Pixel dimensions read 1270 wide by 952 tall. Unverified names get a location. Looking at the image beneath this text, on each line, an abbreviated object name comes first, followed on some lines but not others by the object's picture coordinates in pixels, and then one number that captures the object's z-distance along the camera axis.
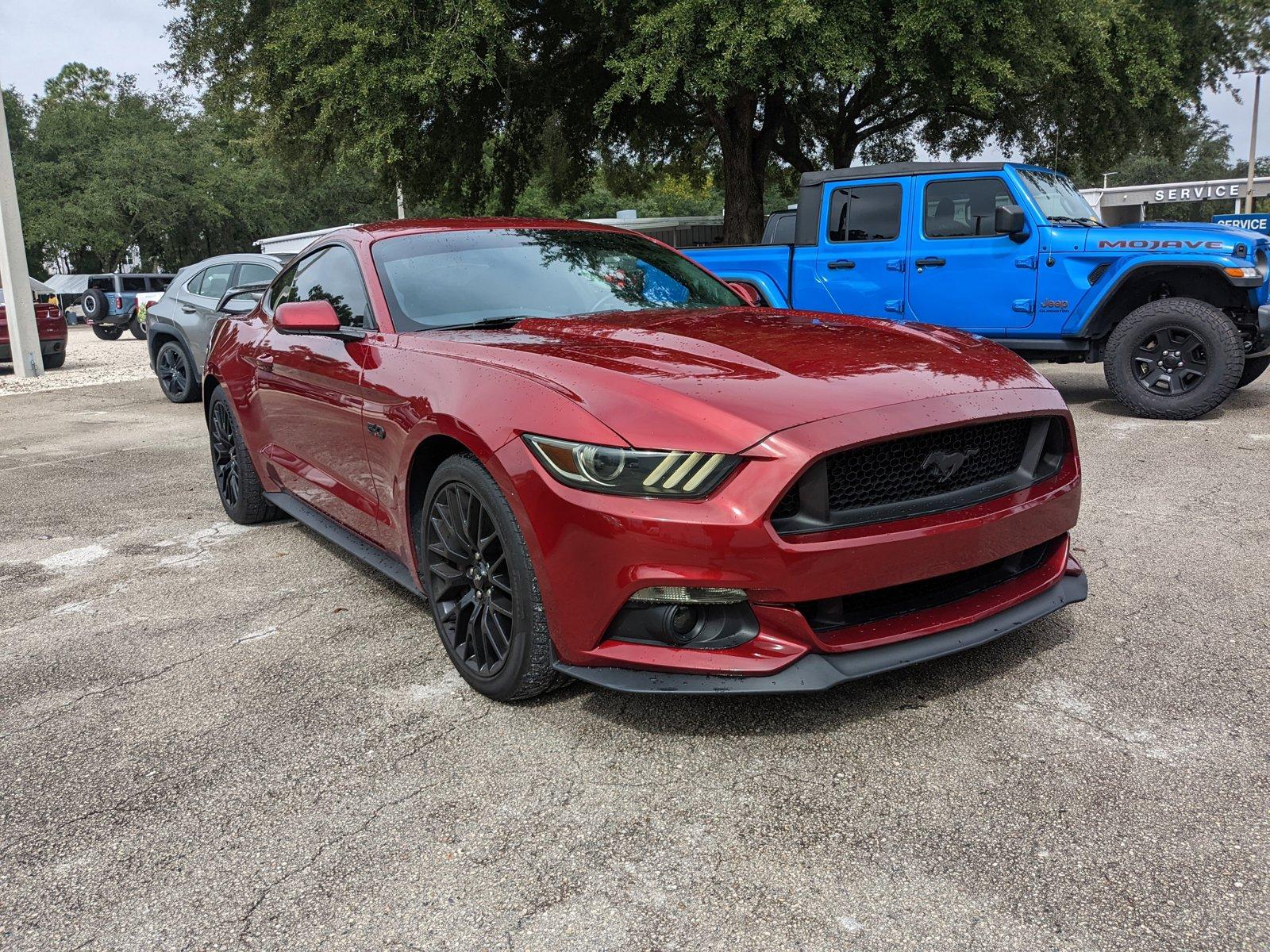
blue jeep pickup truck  7.89
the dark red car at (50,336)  16.45
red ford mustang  2.70
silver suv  10.90
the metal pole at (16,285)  15.59
